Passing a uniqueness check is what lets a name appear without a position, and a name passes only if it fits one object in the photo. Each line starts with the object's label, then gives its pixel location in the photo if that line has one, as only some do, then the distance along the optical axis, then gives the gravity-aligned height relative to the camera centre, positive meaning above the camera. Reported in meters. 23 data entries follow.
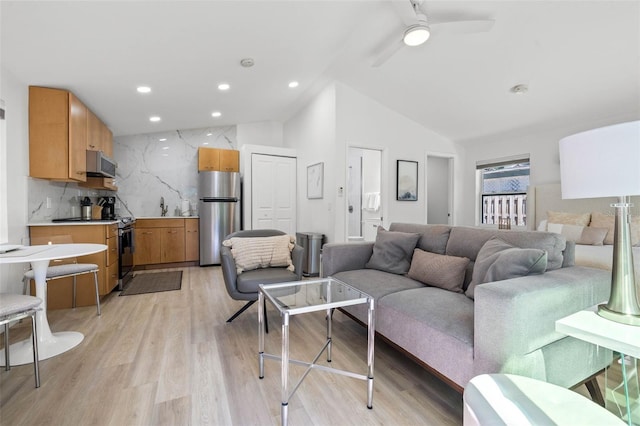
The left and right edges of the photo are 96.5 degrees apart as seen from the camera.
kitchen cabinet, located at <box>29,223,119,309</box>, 2.88 -0.62
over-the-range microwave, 3.36 +0.57
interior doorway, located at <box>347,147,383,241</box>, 5.54 +0.32
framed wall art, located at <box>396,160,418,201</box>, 4.55 +0.46
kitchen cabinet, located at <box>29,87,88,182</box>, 2.77 +0.77
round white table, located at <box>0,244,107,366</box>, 1.94 -0.86
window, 4.52 +0.33
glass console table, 1.04 -0.50
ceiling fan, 2.30 +1.54
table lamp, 1.05 +0.12
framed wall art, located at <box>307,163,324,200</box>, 4.38 +0.47
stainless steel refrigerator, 4.97 +0.00
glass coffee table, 1.37 -0.54
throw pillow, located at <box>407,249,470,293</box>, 2.00 -0.45
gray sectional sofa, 1.21 -0.54
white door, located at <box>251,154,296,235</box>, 4.96 +0.31
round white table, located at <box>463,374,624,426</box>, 0.89 -0.65
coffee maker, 4.30 +0.07
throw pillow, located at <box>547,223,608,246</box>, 3.16 -0.28
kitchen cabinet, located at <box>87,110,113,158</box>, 3.45 +1.00
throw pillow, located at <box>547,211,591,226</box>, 3.47 -0.11
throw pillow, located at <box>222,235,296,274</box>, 2.63 -0.39
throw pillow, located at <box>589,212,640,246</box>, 2.91 -0.16
